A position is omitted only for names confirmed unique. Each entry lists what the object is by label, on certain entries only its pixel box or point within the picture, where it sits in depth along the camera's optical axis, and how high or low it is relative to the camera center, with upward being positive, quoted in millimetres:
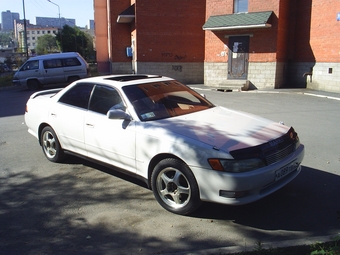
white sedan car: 3730 -921
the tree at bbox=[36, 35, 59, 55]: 85019 +5926
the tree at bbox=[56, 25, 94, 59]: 51688 +4083
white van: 19406 -223
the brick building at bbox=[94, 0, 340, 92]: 17281 +1442
